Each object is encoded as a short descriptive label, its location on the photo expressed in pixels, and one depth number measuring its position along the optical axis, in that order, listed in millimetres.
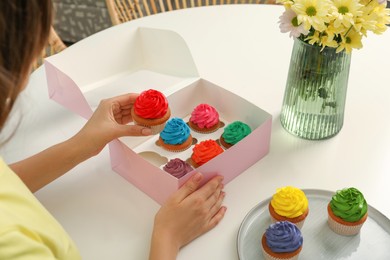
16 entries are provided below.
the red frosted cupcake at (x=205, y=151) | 1110
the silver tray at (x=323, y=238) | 933
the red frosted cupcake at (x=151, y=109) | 1144
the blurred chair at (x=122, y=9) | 1864
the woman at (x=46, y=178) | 707
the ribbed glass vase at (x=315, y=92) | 1064
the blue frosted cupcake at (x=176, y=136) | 1164
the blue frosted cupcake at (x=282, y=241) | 885
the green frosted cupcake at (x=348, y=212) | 937
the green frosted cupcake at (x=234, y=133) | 1157
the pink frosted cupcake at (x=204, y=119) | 1209
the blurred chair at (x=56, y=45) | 1683
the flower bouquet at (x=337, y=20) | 953
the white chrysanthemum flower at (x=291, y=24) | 1002
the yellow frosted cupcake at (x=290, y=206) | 945
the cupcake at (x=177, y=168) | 1064
